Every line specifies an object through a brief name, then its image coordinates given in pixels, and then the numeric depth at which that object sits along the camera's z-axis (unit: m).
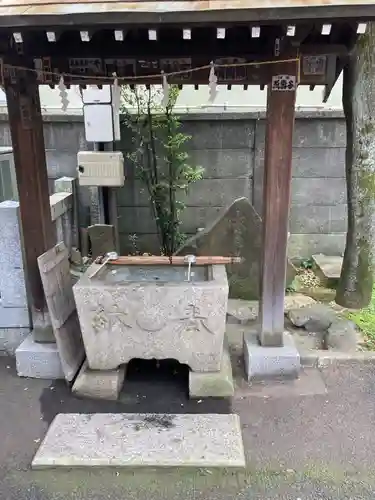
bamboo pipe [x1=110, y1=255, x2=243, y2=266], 4.55
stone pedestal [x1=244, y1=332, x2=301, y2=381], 4.33
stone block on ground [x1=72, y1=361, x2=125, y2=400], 4.10
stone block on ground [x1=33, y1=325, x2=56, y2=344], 4.50
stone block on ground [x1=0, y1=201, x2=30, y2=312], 4.47
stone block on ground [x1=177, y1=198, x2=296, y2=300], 6.16
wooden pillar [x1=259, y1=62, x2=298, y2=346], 3.87
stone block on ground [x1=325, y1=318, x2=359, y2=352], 4.86
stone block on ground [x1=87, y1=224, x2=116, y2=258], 7.14
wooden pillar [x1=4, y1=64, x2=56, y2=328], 4.08
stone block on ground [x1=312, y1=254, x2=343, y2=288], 6.79
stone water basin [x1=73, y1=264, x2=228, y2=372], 3.88
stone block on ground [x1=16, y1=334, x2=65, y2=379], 4.40
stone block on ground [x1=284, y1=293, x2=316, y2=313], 6.11
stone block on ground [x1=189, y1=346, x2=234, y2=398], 4.08
